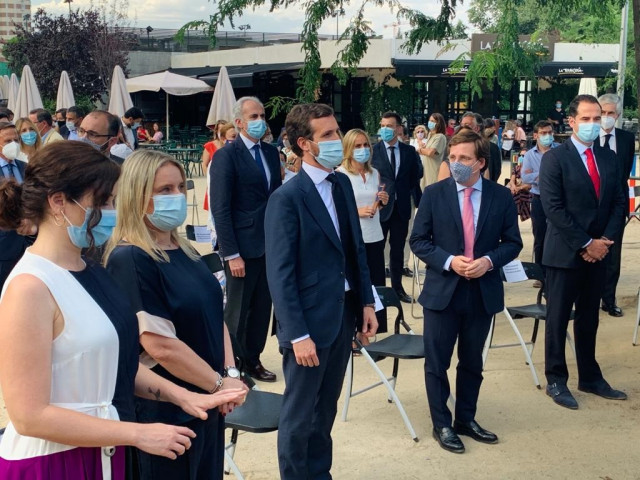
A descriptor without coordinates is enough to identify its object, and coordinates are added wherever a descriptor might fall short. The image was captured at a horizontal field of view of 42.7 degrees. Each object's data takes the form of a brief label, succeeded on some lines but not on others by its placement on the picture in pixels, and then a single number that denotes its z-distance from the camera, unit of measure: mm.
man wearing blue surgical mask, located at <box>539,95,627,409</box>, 5746
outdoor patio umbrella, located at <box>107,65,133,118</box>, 16703
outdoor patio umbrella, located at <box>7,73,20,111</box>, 19605
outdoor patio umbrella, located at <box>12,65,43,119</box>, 16625
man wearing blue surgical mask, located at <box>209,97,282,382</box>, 6039
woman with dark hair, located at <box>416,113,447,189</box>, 10453
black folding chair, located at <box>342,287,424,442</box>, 5336
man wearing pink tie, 4996
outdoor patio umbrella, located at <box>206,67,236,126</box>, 17125
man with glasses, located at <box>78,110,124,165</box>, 6270
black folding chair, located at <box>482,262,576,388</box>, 6309
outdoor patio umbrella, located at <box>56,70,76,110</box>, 18516
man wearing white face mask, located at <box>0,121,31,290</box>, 6160
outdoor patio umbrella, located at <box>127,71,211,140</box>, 25734
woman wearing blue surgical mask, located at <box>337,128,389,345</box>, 7418
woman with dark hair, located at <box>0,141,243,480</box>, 2191
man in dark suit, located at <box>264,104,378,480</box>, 3961
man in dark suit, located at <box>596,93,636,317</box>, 7375
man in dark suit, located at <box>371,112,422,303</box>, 8781
